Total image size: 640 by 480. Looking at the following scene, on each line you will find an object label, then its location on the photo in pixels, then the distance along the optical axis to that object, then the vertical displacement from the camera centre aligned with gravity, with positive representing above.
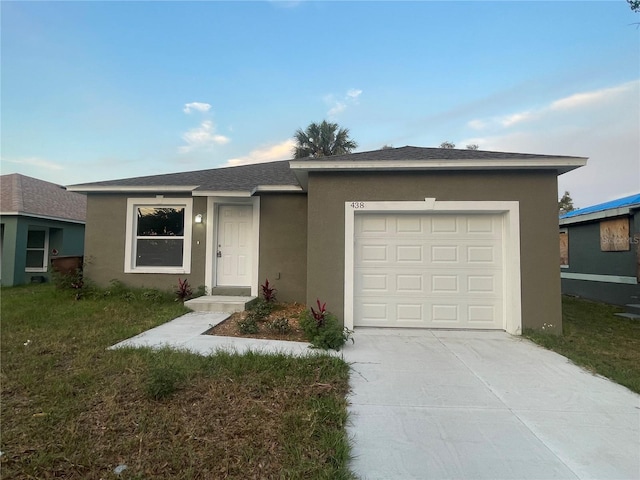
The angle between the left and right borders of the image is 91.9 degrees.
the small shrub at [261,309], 6.06 -1.17
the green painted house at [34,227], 10.68 +0.92
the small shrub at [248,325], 5.23 -1.23
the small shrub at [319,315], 5.01 -0.99
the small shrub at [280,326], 5.26 -1.23
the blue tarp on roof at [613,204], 8.87 +1.71
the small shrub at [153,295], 7.48 -1.04
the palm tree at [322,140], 16.61 +6.23
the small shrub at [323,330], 4.61 -1.17
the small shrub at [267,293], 7.48 -0.96
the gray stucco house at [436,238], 5.57 +0.36
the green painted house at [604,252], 8.66 +0.25
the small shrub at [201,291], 7.81 -0.96
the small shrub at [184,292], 7.72 -0.98
